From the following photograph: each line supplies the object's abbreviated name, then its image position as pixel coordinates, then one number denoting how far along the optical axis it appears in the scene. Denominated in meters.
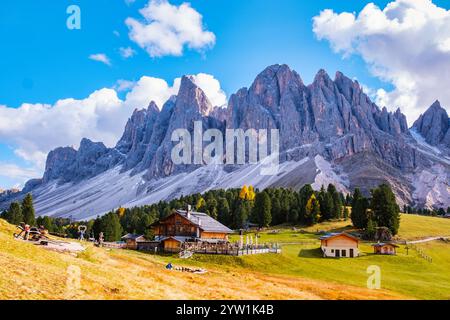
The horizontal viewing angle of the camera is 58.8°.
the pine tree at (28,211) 95.75
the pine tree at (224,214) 112.81
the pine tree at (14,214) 96.25
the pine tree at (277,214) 114.62
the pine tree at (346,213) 112.22
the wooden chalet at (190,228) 69.88
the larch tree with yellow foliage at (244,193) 143.65
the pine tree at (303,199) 108.96
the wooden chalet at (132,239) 65.69
